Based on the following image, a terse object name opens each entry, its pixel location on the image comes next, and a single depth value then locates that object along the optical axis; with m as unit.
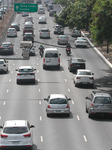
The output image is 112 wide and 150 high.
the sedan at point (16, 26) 106.50
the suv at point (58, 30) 100.81
